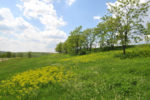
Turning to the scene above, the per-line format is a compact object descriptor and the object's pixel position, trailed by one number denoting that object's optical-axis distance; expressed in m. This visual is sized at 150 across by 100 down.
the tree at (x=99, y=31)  53.66
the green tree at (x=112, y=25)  21.02
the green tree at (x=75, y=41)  55.66
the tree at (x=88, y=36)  58.41
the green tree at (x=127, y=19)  19.91
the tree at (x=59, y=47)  111.94
